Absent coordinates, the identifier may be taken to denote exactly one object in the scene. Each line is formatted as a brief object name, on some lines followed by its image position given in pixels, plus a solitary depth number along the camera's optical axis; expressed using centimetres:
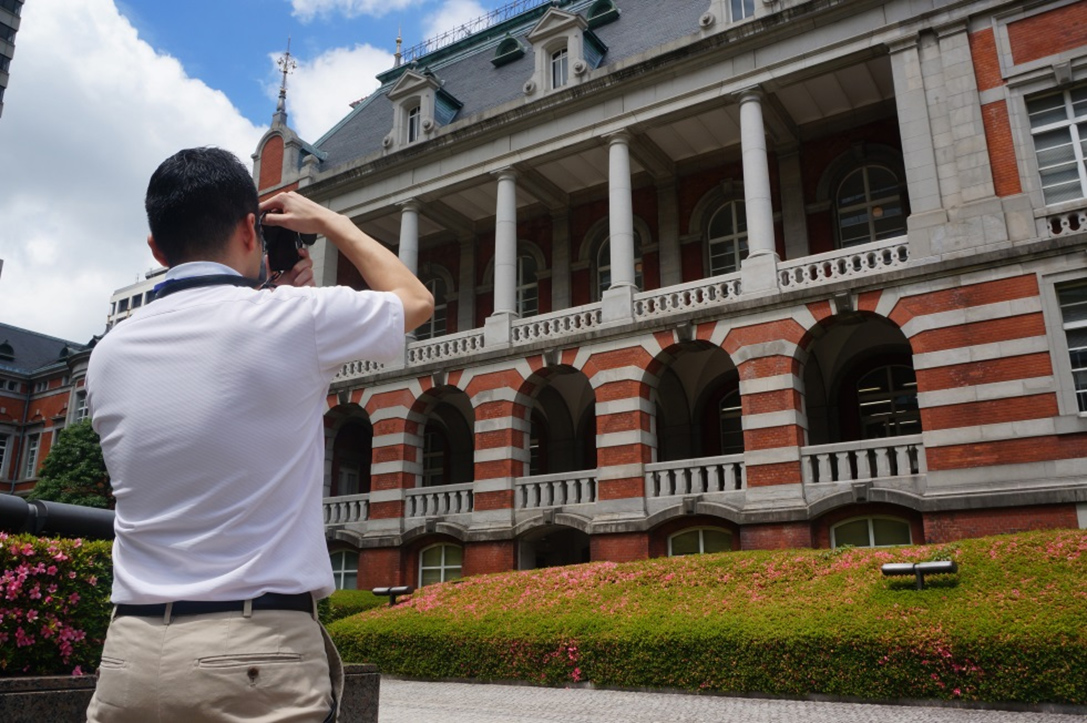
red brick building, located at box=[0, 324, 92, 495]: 4909
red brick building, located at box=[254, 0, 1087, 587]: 1745
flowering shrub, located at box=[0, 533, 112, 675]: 603
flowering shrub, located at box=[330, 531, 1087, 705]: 1052
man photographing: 182
